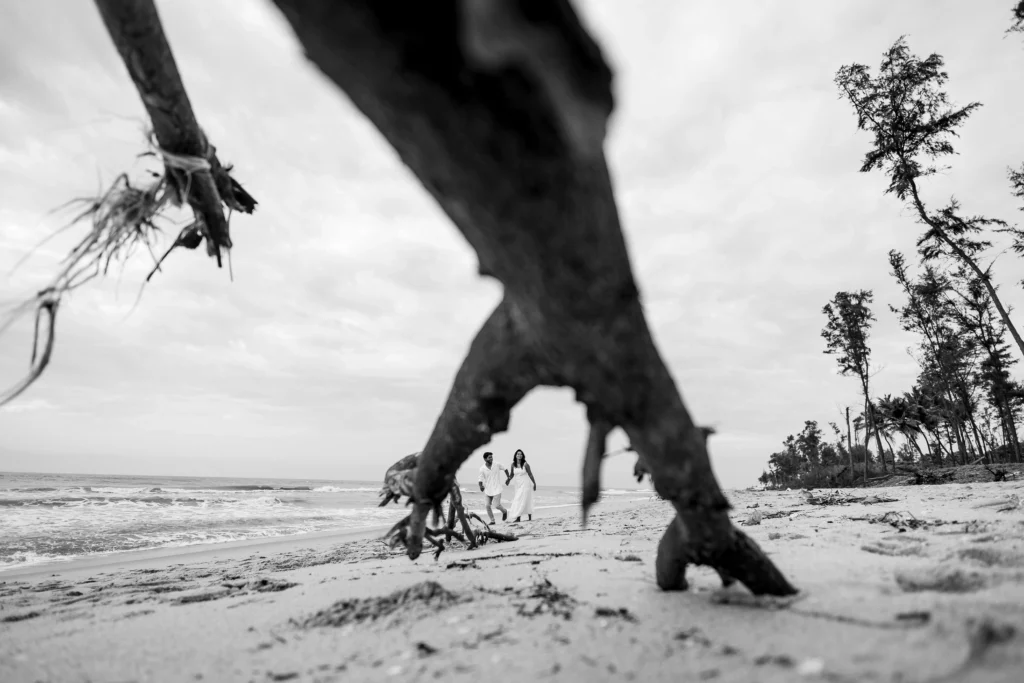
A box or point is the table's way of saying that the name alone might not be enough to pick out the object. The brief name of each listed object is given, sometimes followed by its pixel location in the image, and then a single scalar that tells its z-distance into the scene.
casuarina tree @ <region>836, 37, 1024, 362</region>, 14.17
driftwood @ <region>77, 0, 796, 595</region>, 0.89
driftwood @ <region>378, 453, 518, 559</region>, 2.95
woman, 11.48
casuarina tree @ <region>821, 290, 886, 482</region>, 25.23
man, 11.39
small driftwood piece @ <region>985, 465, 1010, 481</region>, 12.99
